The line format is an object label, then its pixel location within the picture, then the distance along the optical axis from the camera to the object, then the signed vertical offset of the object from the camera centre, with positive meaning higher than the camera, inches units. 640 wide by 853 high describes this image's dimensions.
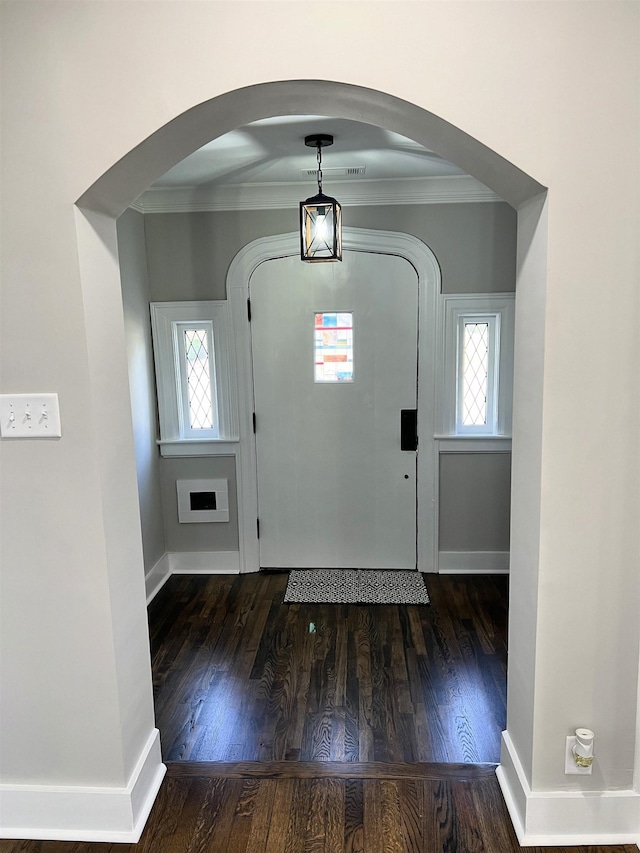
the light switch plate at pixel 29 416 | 67.2 -4.9
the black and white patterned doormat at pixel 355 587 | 138.2 -54.0
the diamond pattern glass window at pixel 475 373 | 143.6 -2.9
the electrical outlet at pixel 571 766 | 70.1 -48.4
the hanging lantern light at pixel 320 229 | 108.9 +25.3
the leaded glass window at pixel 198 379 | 148.2 -2.6
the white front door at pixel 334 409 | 142.1 -10.9
